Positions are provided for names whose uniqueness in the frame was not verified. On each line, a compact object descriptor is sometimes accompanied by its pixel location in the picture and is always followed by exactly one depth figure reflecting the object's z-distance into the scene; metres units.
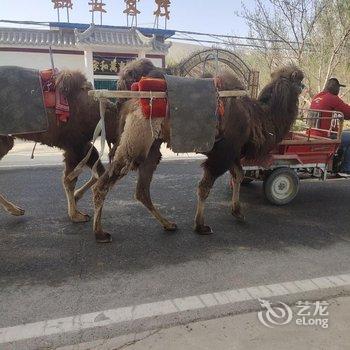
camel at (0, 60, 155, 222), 4.18
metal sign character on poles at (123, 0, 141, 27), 15.57
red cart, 5.21
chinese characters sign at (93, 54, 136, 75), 14.71
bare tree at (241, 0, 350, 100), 12.54
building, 14.57
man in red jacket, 5.59
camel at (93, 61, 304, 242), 3.88
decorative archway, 8.80
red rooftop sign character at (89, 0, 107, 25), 15.25
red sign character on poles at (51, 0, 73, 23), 15.52
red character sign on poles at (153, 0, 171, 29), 16.20
